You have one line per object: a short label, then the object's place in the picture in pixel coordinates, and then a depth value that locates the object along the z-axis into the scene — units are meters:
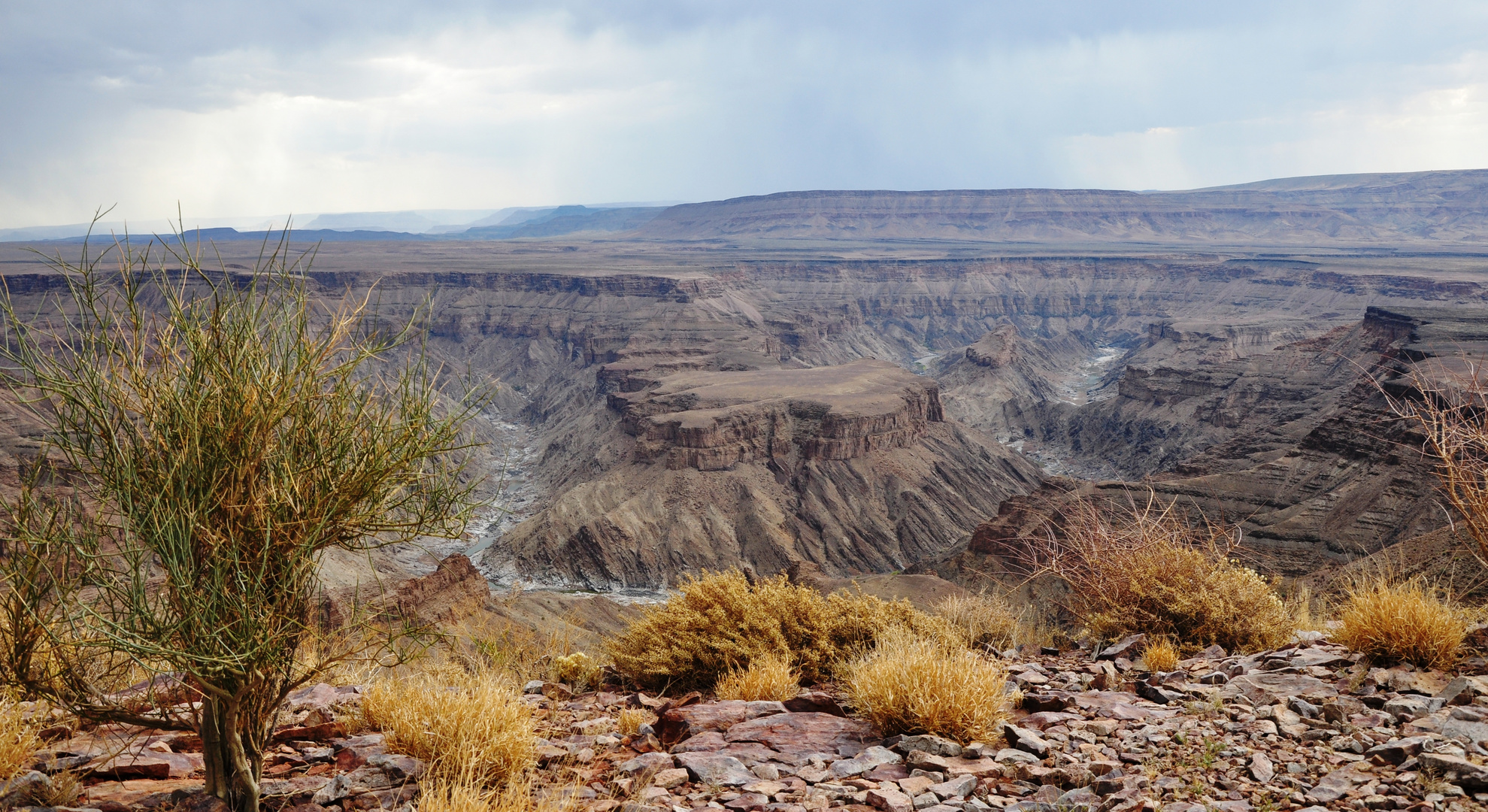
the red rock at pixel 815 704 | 8.55
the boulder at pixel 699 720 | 8.03
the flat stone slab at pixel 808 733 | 7.62
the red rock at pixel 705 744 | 7.64
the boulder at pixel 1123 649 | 10.64
